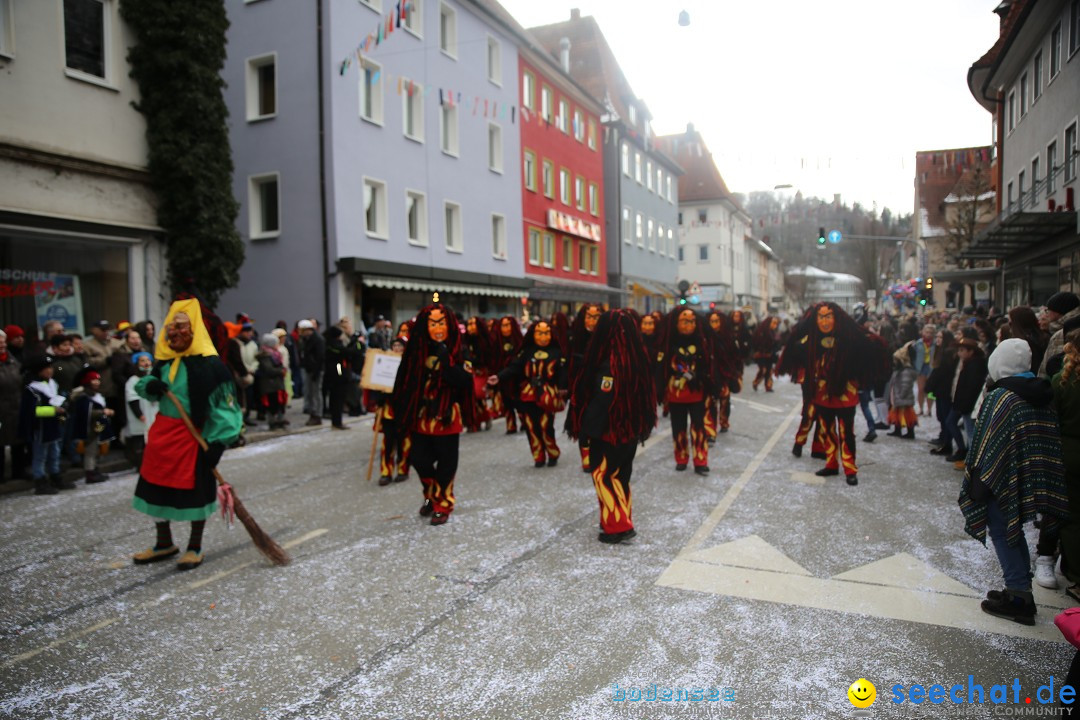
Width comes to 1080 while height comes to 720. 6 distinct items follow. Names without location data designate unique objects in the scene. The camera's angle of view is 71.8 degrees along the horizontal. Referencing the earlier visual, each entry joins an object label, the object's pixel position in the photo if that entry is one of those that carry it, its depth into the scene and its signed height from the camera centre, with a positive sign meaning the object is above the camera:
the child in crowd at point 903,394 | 11.27 -1.01
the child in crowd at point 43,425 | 7.98 -0.98
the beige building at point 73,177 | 11.98 +2.71
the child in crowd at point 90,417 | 8.52 -0.95
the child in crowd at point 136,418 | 8.40 -0.98
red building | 30.84 +6.50
